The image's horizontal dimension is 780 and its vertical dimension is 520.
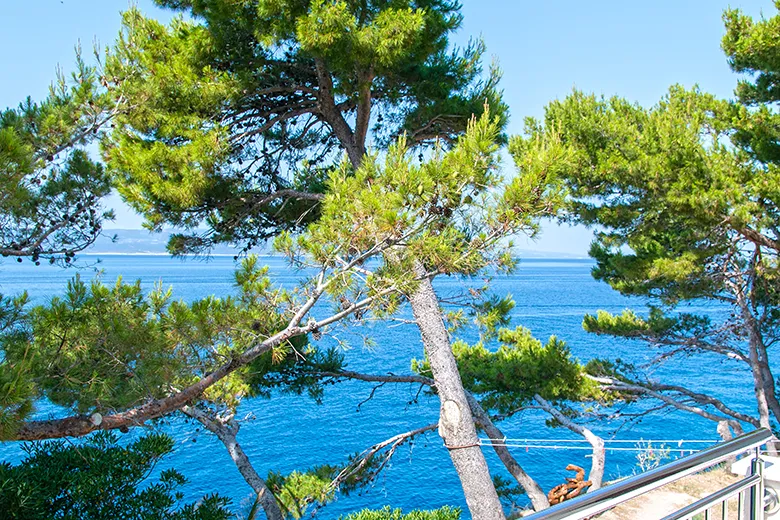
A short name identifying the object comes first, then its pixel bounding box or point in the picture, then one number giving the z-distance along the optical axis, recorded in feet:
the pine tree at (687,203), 18.01
